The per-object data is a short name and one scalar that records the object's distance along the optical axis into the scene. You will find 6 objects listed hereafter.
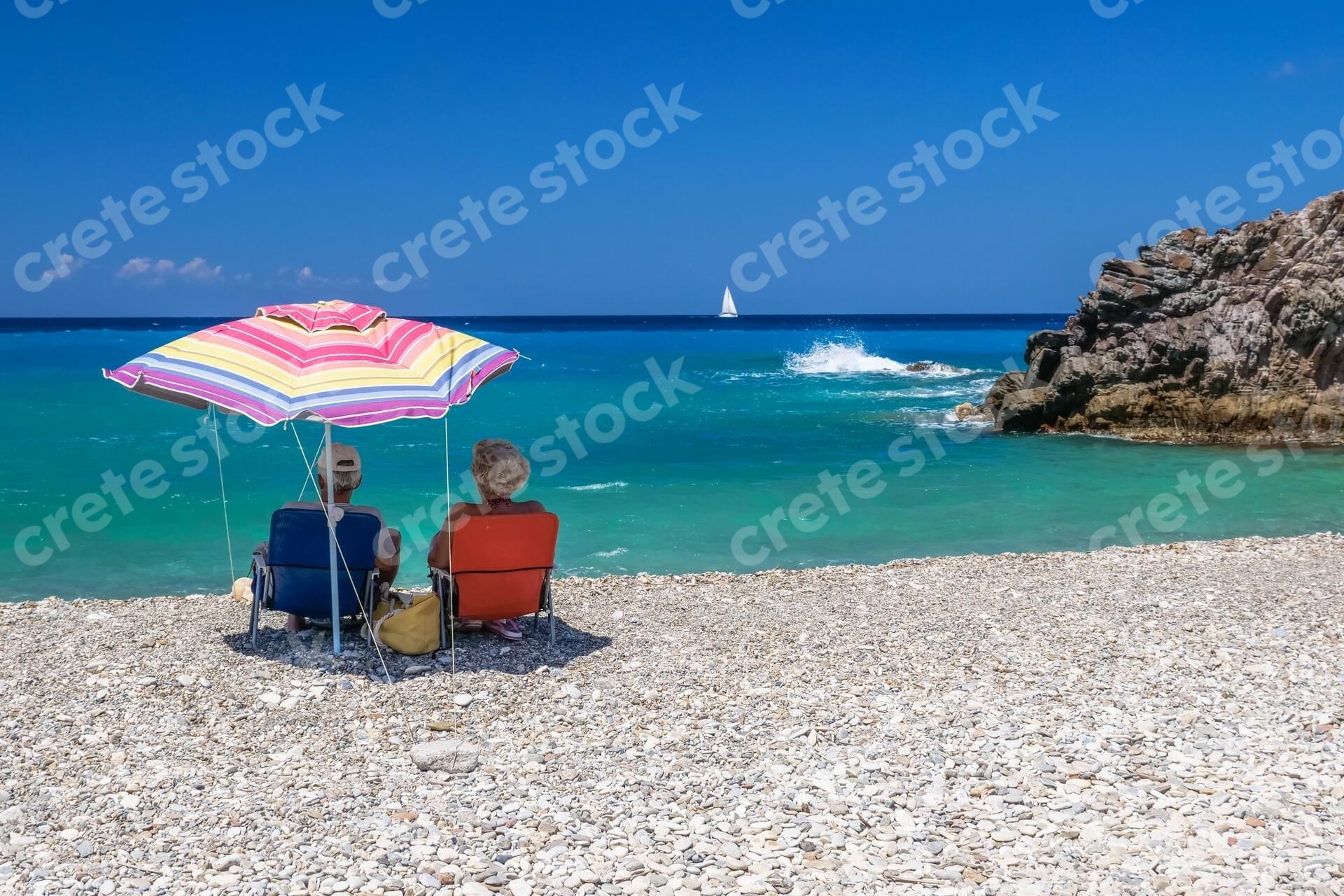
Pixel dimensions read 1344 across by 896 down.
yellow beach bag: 6.82
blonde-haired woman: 6.73
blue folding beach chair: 6.83
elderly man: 6.84
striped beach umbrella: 5.82
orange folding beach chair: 6.77
